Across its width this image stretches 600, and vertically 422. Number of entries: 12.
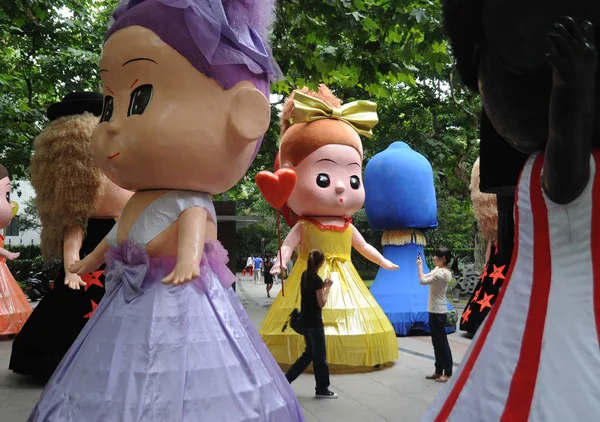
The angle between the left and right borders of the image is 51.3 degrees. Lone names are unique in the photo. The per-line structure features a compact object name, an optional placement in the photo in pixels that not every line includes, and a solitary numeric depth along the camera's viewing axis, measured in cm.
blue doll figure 920
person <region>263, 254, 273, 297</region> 1856
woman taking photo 632
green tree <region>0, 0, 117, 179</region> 960
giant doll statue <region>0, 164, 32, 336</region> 846
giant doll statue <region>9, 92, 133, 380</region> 539
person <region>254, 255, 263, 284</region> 2833
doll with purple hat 333
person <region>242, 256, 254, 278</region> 3078
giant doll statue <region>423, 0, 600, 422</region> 170
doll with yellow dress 656
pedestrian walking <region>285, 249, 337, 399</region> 544
